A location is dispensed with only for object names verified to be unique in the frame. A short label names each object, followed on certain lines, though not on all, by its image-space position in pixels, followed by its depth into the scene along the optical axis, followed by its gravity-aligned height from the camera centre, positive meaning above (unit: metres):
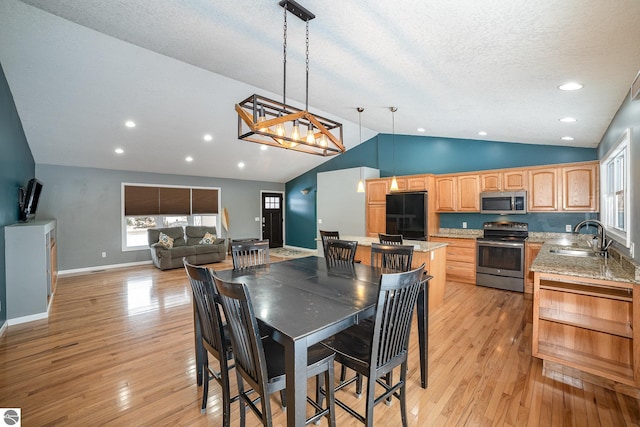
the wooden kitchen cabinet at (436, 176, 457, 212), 5.46 +0.39
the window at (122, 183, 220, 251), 6.82 +0.16
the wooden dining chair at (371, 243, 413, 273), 2.62 -0.43
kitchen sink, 2.98 -0.44
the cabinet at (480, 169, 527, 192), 4.71 +0.57
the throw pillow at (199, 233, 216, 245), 7.09 -0.65
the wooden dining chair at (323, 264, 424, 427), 1.47 -0.78
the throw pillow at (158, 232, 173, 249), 6.41 -0.61
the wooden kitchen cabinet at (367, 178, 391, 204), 6.34 +0.55
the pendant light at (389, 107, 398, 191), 4.28 +1.61
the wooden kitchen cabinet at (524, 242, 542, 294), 4.43 -0.75
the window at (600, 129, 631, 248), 2.40 +0.24
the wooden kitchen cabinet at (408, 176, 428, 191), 5.70 +0.63
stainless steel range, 4.51 -0.72
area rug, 8.21 -1.20
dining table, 1.28 -0.54
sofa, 6.28 -0.76
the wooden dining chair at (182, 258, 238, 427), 1.63 -0.65
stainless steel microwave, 4.67 +0.19
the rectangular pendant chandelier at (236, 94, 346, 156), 1.92 +0.67
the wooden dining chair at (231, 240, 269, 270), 2.93 -0.43
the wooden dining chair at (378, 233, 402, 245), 3.71 -0.35
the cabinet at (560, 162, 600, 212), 4.07 +0.37
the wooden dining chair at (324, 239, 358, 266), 3.07 -0.43
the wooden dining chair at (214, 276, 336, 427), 1.33 -0.79
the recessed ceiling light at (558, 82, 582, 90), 2.21 +1.02
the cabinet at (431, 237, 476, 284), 5.00 -0.86
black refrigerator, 5.54 -0.03
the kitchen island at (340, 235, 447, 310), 3.58 -0.64
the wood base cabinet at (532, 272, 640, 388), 2.00 -0.88
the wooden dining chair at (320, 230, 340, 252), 4.40 -0.32
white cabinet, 3.31 -0.68
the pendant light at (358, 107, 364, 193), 4.55 +1.71
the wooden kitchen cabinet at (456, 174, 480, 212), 5.17 +0.38
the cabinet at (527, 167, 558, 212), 4.42 +0.37
